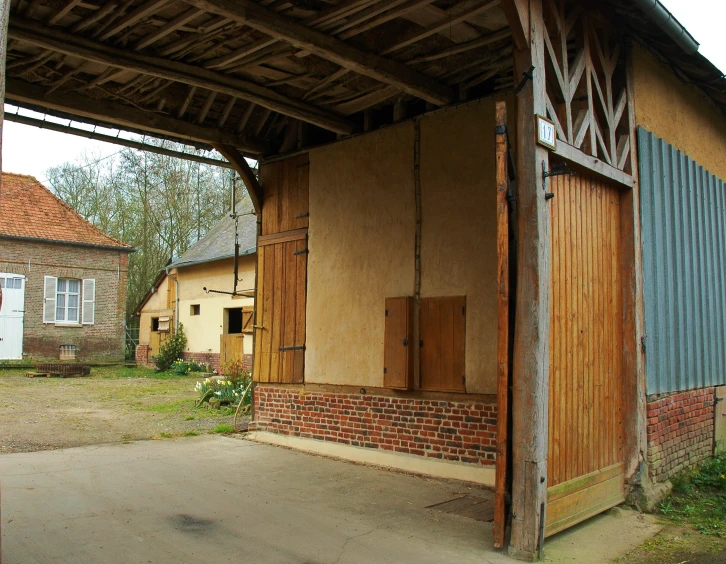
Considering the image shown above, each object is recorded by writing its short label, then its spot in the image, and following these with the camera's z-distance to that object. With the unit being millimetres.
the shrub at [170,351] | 24141
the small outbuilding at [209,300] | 21094
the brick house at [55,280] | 24250
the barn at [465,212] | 5203
